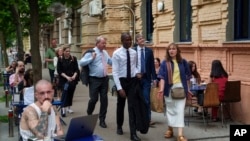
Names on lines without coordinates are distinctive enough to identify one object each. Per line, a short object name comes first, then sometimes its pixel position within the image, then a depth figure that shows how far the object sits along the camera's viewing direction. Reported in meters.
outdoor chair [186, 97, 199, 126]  9.57
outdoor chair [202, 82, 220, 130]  9.13
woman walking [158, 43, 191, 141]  7.99
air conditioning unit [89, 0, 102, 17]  18.40
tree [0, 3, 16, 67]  20.10
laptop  4.59
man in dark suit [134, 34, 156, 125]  8.80
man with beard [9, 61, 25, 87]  11.07
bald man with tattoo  4.65
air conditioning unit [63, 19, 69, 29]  27.04
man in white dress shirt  8.09
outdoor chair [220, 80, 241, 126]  9.50
